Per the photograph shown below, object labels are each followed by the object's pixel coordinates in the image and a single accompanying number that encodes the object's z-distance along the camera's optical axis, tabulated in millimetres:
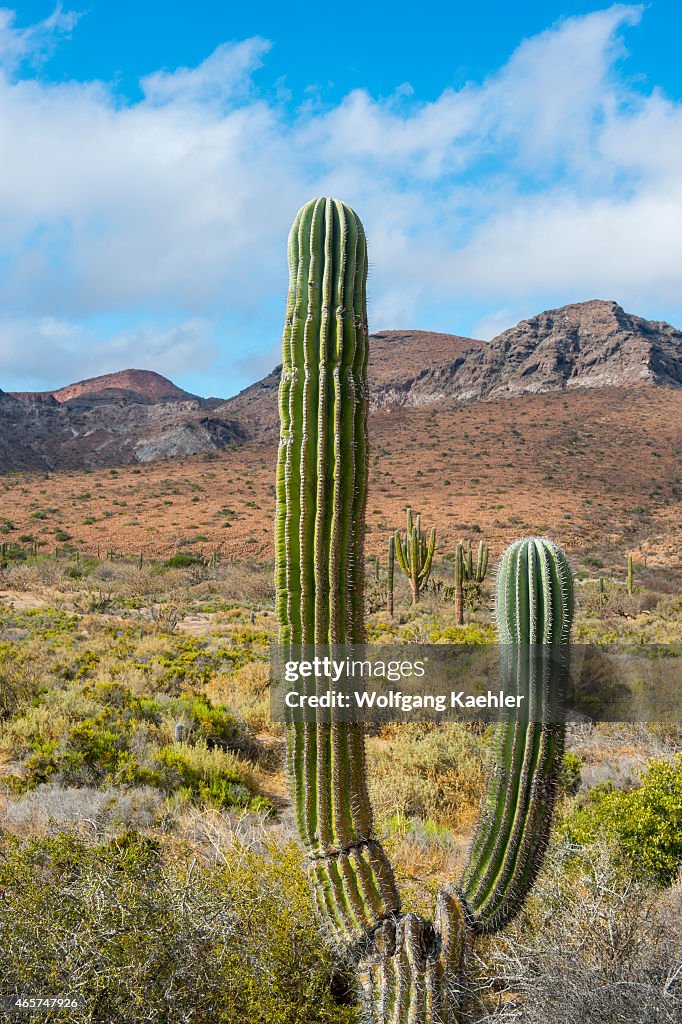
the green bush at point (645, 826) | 4262
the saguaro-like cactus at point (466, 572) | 15023
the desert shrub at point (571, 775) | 5746
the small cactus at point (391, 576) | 17141
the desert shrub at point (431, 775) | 5613
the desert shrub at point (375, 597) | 18453
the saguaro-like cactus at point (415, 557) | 17416
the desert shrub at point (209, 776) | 5402
